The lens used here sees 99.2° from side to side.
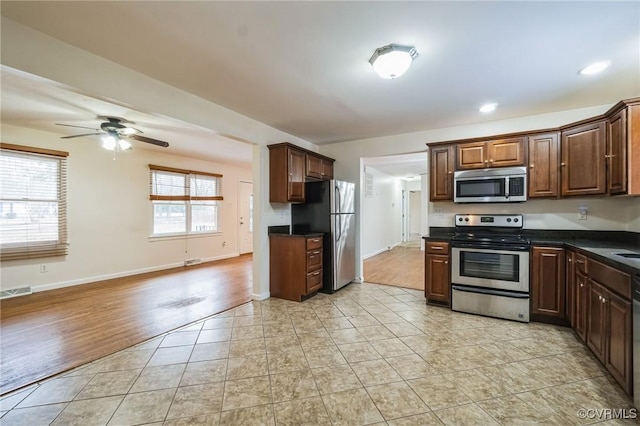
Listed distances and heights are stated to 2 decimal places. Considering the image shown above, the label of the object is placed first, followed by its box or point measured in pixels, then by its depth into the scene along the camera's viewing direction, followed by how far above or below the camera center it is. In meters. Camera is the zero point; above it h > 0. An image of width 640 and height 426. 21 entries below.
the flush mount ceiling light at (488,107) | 3.25 +1.25
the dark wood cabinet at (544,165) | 3.27 +0.54
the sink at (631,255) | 2.17 -0.38
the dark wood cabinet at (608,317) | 1.78 -0.82
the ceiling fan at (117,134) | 3.68 +1.10
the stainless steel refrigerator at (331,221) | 4.25 -0.18
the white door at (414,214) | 11.86 -0.19
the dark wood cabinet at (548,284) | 2.91 -0.81
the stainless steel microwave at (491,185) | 3.43 +0.32
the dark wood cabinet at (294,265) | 3.86 -0.80
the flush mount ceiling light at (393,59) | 2.08 +1.18
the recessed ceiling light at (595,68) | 2.34 +1.25
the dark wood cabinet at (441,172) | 3.84 +0.54
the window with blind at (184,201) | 6.01 +0.25
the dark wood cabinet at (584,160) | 2.87 +0.54
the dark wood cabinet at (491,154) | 3.44 +0.73
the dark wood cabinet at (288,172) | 3.92 +0.57
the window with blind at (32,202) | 4.12 +0.15
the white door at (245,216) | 8.01 -0.16
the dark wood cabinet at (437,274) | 3.55 -0.85
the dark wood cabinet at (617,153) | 2.48 +0.54
